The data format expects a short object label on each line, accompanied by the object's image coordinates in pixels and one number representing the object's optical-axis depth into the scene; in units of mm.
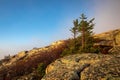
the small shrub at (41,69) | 7729
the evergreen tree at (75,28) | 12108
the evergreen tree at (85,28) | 10614
